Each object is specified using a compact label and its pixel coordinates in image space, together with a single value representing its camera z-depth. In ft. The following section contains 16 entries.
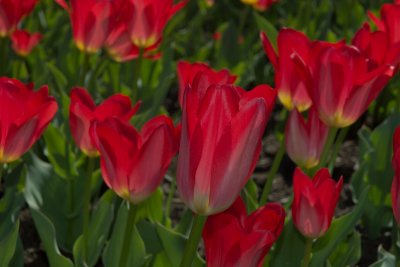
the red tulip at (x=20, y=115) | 3.19
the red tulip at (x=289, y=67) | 3.48
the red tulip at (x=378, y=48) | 3.55
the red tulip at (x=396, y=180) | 3.08
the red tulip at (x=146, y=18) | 4.12
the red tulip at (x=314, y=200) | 3.17
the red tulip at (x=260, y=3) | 6.03
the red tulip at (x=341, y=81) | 3.29
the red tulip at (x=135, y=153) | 3.02
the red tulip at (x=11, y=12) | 4.41
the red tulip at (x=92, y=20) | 4.19
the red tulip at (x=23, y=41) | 5.07
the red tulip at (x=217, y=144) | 2.79
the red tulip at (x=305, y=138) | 3.57
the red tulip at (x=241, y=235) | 2.90
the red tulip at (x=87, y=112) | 3.39
